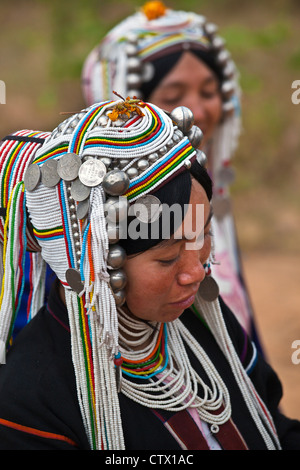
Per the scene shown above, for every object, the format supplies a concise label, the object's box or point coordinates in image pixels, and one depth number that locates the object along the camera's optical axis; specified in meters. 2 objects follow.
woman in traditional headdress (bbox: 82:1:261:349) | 3.30
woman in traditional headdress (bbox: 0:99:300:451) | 2.41
